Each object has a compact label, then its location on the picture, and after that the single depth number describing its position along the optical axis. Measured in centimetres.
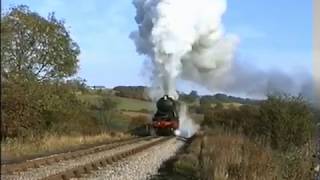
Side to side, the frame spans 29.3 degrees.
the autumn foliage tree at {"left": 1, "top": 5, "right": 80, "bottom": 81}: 3216
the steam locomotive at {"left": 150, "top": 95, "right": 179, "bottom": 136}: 4684
